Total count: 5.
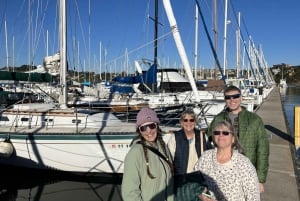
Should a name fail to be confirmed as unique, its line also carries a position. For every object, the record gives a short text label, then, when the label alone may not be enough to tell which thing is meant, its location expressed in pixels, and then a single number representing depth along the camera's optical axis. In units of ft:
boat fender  20.87
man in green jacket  8.45
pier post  24.54
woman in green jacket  6.08
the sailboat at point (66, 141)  20.05
